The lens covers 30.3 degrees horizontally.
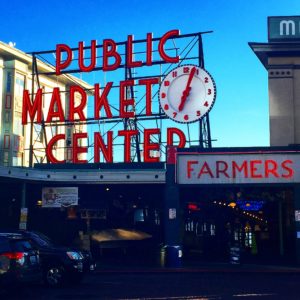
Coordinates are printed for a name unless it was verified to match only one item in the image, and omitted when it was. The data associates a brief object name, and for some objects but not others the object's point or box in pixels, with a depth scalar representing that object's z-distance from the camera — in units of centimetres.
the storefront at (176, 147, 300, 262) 2889
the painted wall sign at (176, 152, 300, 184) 2877
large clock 3716
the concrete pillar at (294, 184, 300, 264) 2803
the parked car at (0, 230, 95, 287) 1833
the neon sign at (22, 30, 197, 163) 3734
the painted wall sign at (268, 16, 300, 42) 3262
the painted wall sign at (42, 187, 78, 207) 3288
